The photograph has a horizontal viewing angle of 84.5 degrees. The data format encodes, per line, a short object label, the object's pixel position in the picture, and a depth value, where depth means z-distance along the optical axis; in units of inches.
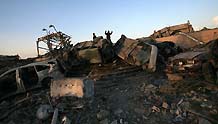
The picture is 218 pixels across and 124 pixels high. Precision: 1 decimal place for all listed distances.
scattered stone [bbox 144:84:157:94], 157.0
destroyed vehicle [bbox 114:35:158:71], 202.2
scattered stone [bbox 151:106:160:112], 132.3
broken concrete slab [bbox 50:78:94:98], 146.8
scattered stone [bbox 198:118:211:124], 116.7
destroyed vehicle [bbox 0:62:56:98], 186.0
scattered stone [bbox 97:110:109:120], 128.4
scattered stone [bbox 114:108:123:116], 132.3
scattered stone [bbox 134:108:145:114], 133.1
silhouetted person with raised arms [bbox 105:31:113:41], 258.4
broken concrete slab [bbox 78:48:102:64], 224.9
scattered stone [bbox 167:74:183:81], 170.0
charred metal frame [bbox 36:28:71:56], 284.2
